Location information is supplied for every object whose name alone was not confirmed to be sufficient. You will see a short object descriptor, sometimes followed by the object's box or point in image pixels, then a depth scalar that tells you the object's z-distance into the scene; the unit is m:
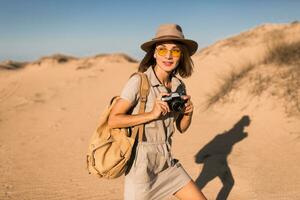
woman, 2.69
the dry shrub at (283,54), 8.88
